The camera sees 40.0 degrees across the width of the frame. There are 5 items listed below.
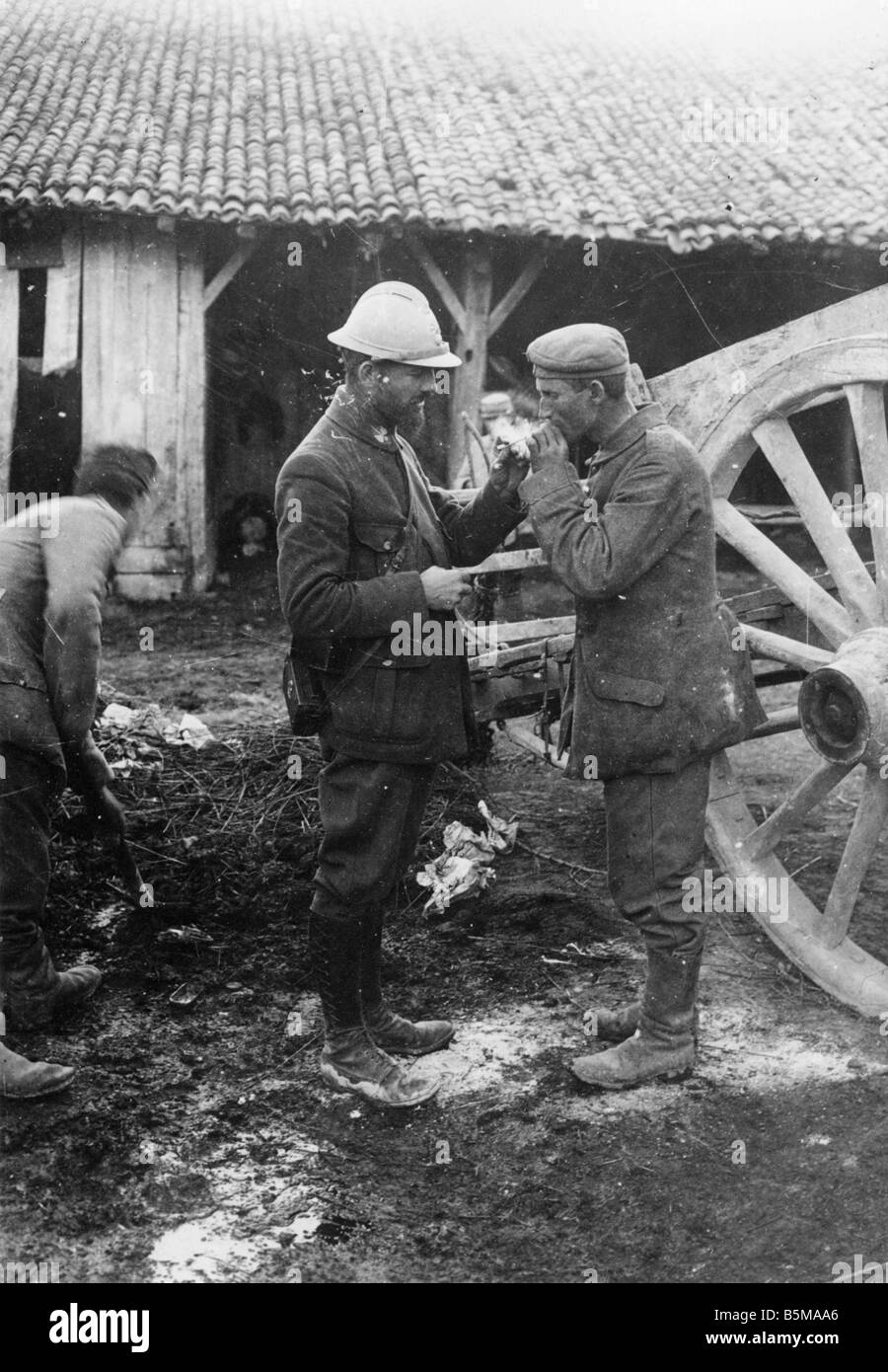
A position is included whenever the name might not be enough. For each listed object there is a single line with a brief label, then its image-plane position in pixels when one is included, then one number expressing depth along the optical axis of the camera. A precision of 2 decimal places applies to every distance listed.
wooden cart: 3.02
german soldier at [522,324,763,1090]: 2.92
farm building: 10.46
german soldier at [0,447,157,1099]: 3.33
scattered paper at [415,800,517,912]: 4.36
